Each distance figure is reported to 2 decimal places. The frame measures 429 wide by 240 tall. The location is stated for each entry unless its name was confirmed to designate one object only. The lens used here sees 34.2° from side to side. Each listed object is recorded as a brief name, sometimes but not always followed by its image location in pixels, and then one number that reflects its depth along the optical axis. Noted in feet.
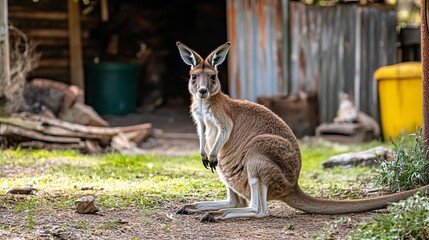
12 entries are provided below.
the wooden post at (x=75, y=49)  47.80
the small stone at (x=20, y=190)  20.56
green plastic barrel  50.37
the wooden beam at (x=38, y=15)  45.47
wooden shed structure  41.55
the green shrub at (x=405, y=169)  20.48
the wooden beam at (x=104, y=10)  48.49
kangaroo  18.26
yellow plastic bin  37.73
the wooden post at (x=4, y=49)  33.19
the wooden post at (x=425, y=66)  20.53
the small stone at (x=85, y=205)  18.11
